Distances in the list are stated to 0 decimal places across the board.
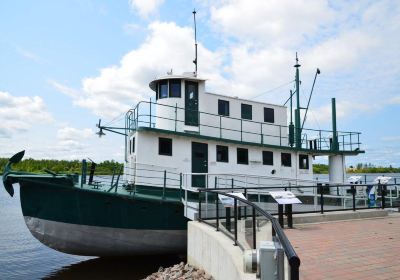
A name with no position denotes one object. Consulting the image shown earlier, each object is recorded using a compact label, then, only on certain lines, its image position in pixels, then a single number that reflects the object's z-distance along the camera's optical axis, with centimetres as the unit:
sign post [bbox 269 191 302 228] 951
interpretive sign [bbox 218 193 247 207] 770
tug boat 1161
